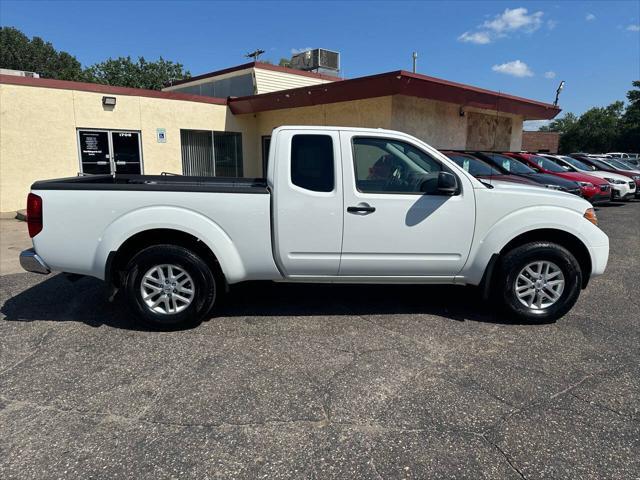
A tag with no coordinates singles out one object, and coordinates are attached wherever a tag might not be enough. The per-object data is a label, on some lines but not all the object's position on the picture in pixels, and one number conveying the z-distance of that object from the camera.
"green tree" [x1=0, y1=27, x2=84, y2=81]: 62.41
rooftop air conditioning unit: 20.03
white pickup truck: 4.14
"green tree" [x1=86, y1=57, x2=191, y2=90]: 55.88
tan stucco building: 11.71
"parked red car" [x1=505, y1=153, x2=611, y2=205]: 12.61
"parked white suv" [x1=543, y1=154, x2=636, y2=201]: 15.42
